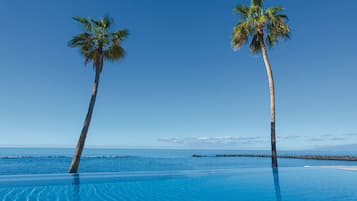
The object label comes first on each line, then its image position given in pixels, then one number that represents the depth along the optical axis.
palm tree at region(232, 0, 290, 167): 11.02
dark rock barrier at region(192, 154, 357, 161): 30.77
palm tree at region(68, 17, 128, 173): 10.71
